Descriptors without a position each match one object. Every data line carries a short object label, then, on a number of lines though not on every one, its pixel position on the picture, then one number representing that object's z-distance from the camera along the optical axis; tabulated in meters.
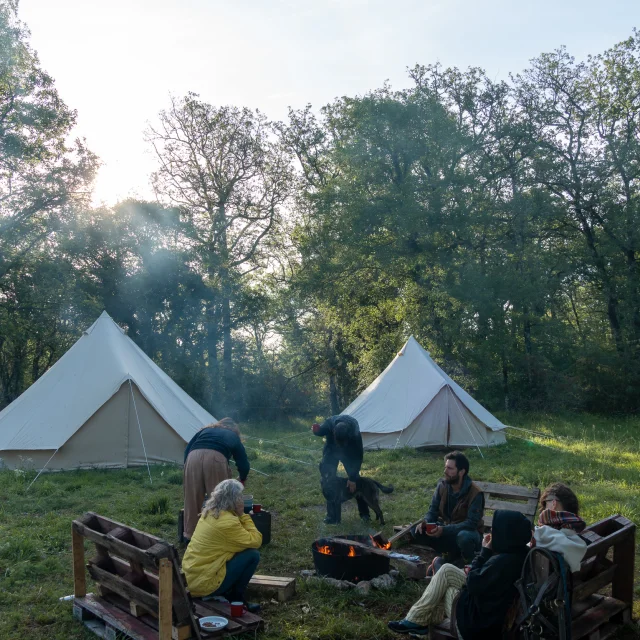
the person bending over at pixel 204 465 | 5.66
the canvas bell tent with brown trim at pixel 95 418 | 9.88
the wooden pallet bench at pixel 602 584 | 3.67
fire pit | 4.83
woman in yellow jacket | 4.21
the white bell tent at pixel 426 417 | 12.52
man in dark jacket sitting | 5.20
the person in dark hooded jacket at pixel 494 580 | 3.39
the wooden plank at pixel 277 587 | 4.62
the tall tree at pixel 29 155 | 17.64
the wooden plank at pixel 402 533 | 5.59
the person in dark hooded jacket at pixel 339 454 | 7.01
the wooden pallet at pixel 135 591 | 3.44
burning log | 4.84
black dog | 6.87
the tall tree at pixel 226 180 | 23.08
